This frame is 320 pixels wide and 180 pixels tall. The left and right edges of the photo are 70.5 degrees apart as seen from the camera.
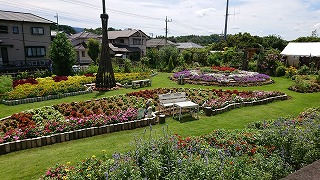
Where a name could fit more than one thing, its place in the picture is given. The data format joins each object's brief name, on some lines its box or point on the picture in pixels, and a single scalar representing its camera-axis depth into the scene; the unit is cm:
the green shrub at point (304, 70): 2219
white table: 959
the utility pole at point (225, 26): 5817
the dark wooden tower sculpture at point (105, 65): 1538
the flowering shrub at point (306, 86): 1564
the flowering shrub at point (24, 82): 1583
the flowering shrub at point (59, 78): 1723
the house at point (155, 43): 5865
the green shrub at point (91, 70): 2275
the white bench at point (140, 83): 1664
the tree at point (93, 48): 3678
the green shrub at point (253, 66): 2511
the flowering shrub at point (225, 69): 2338
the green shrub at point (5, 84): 1331
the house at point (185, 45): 6209
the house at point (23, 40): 2870
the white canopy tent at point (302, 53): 2564
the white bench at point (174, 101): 982
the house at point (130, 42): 4754
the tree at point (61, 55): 2150
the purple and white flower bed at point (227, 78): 1817
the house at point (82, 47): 4347
